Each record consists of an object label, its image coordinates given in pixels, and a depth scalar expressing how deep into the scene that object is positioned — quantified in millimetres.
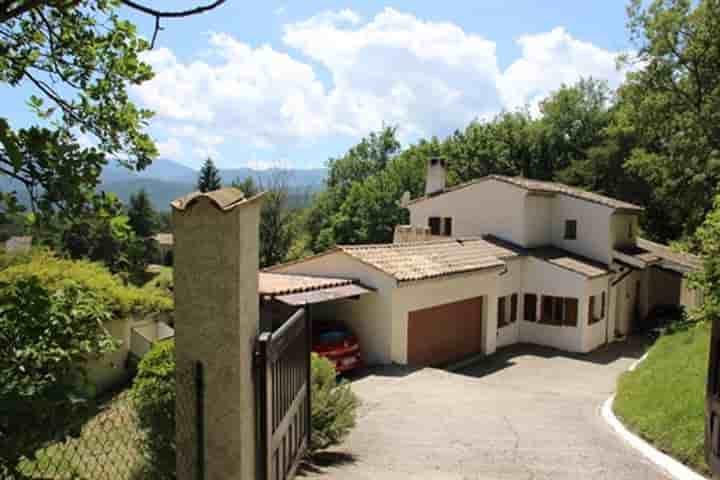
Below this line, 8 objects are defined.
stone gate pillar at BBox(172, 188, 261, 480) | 4191
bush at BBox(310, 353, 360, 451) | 8281
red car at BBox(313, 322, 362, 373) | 16547
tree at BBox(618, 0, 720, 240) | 26953
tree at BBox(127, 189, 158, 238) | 63969
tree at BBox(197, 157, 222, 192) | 62131
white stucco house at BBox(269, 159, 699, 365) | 18641
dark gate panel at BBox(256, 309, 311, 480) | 4586
